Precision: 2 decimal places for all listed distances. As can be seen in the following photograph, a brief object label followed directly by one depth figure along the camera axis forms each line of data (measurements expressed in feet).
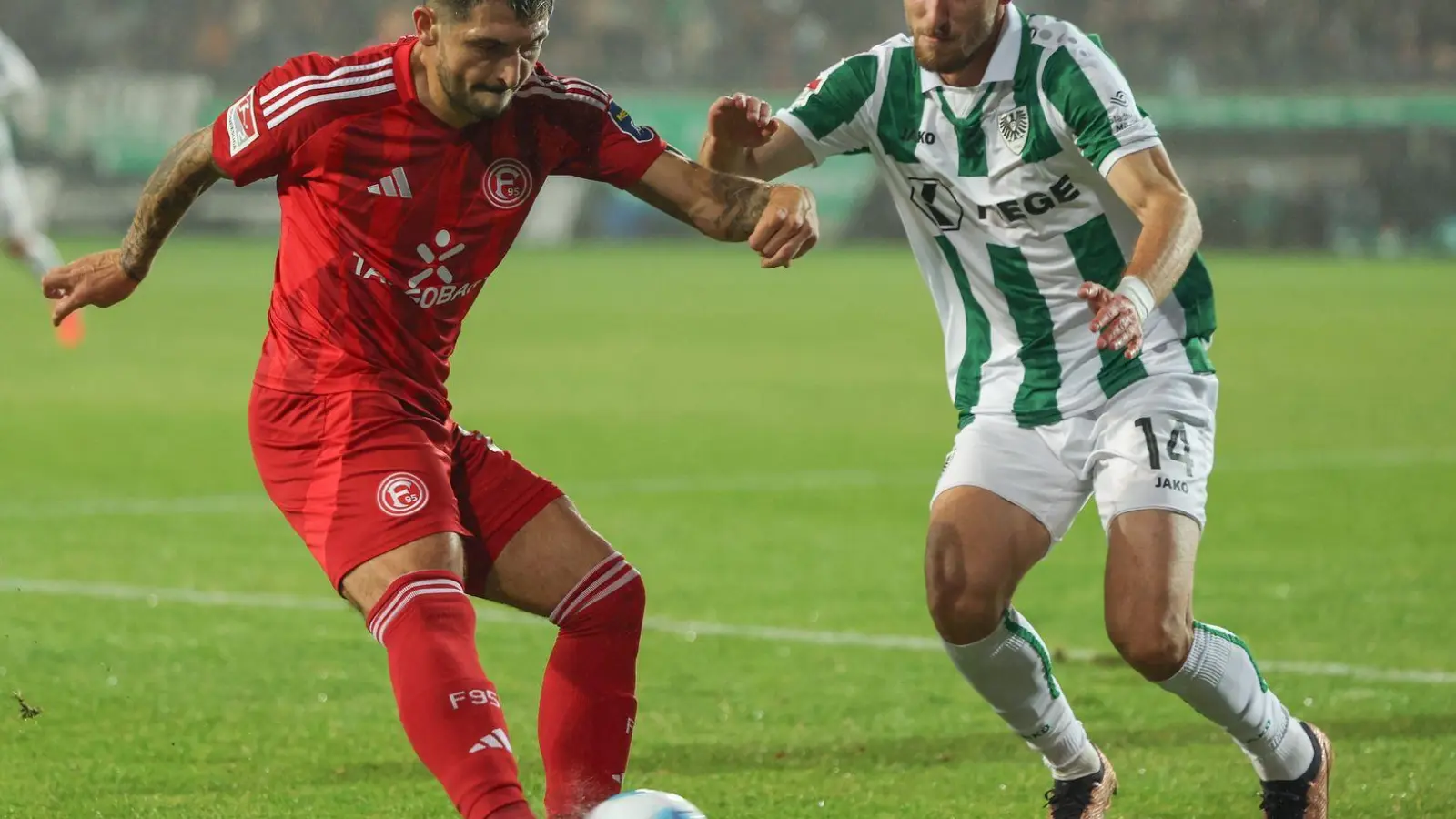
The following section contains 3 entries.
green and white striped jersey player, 30.94
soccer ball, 24.17
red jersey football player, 26.50
